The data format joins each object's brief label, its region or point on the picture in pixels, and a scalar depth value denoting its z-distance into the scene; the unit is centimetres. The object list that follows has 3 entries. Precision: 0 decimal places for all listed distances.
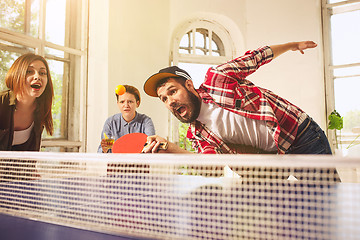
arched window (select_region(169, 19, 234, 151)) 477
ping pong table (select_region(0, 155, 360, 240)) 85
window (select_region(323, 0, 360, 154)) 459
